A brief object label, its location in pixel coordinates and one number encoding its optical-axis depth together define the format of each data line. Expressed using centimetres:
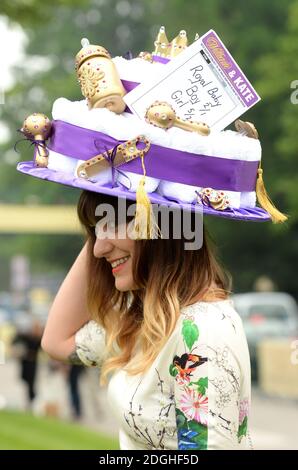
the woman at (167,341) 522
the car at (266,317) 4259
